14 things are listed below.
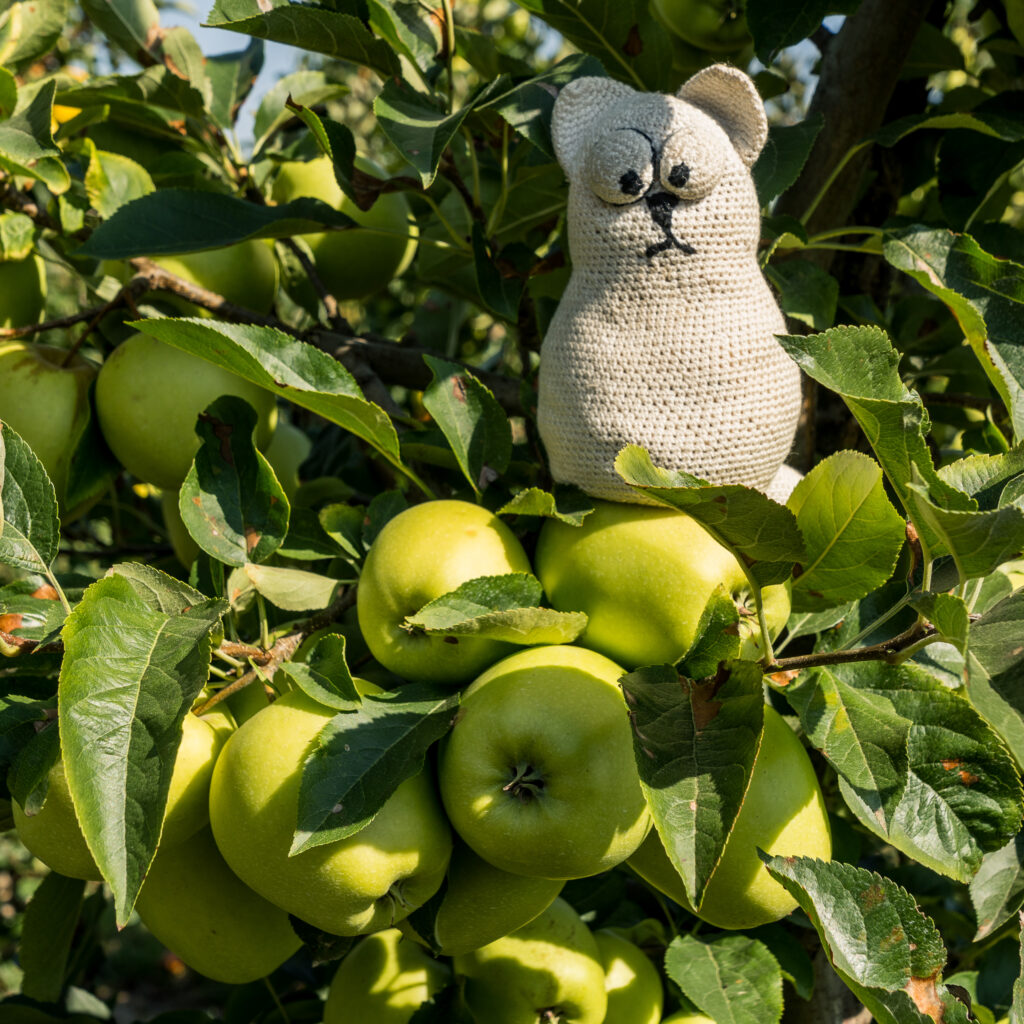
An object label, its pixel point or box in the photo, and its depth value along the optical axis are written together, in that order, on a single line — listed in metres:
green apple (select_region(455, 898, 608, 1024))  1.32
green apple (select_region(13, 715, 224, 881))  1.22
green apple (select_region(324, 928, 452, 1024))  1.33
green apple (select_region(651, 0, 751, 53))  1.37
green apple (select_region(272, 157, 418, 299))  1.46
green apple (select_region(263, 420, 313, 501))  1.45
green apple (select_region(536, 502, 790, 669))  1.22
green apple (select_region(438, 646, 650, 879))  1.19
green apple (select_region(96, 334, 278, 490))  1.33
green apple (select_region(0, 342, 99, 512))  1.34
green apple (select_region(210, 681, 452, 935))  1.20
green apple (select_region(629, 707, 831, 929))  1.21
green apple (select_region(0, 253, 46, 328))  1.39
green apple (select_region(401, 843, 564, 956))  1.23
